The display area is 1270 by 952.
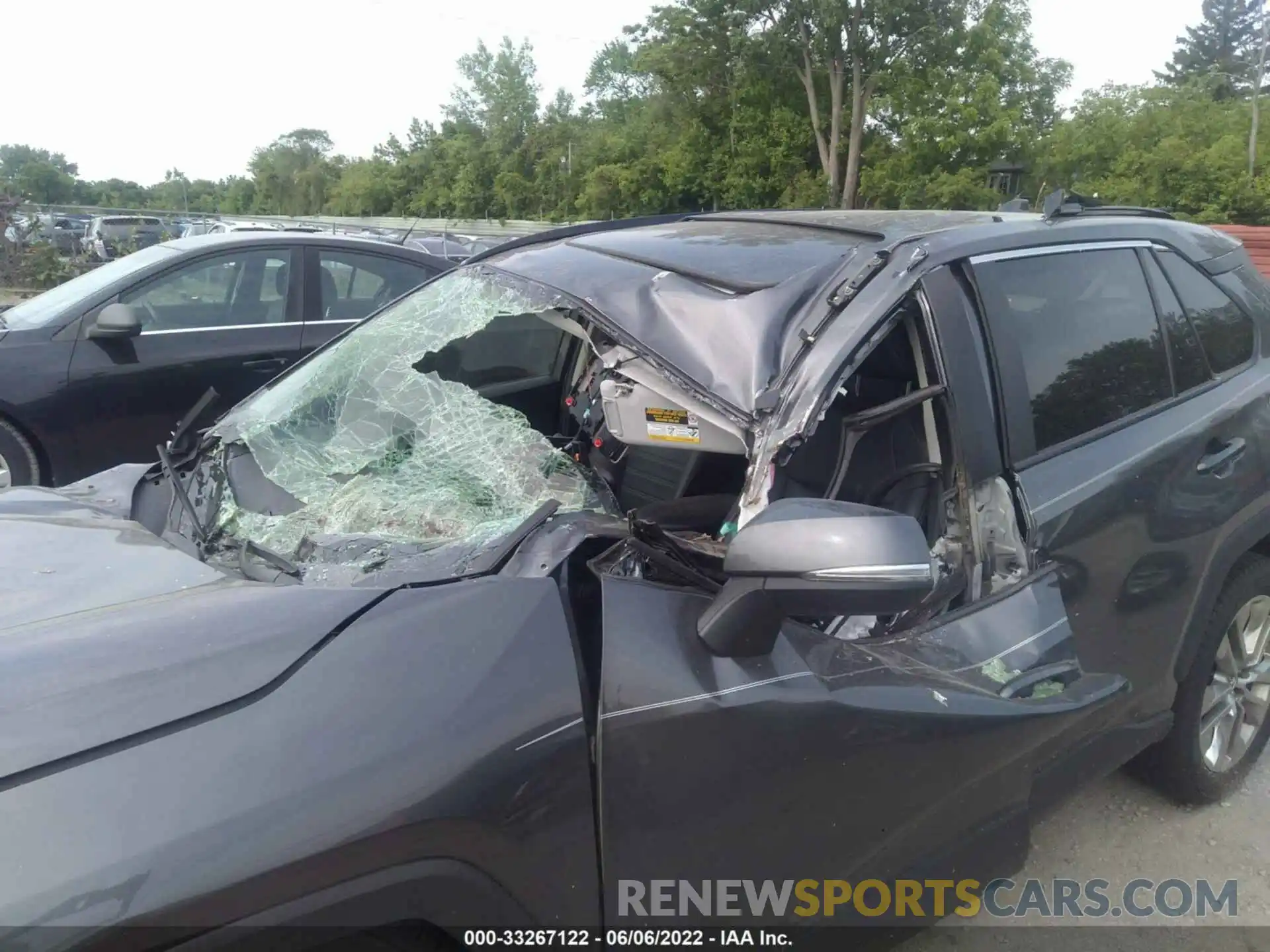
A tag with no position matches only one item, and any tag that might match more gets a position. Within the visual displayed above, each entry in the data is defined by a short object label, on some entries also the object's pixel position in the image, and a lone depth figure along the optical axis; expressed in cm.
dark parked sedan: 498
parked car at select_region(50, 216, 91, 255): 1712
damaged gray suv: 128
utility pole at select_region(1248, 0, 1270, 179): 2289
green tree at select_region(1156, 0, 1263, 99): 5856
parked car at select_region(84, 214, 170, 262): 1641
